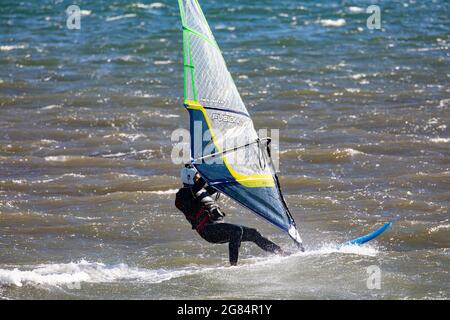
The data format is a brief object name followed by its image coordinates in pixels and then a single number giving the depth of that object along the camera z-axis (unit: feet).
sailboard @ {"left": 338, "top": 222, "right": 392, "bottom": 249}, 61.52
